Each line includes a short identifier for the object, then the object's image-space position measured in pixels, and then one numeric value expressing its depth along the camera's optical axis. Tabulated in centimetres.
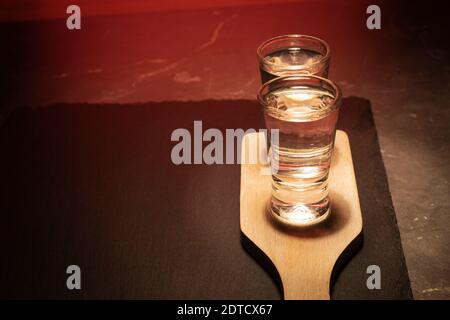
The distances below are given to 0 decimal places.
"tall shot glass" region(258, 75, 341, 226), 82
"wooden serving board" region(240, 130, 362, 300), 83
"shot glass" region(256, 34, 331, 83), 98
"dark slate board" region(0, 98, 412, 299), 90
